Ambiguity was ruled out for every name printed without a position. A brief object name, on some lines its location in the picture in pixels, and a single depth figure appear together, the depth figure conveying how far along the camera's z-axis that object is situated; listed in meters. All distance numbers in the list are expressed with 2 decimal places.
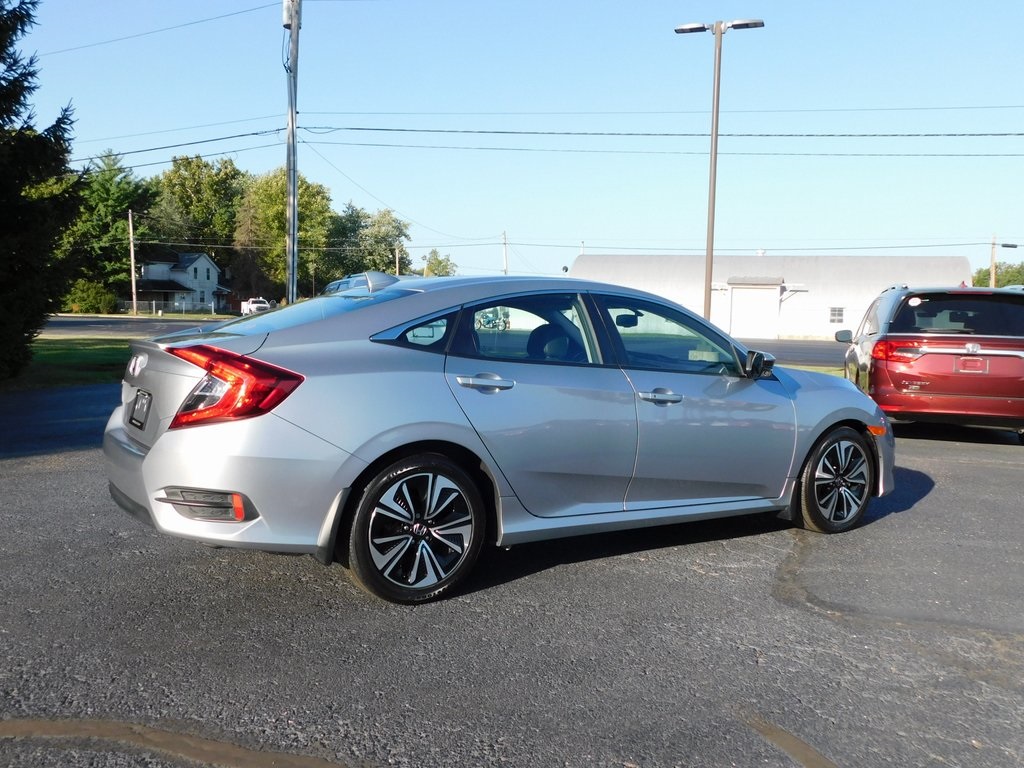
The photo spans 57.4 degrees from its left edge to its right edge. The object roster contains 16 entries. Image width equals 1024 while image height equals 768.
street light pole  21.34
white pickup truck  69.56
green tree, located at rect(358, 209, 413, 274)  90.69
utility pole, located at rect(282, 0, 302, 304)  23.22
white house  90.94
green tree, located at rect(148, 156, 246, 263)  102.25
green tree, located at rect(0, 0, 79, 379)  13.93
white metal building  62.09
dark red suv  9.58
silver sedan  4.10
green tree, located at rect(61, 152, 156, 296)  78.75
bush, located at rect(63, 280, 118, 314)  70.82
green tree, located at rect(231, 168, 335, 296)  89.81
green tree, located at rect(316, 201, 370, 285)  89.38
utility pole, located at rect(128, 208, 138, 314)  71.03
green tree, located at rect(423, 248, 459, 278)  86.40
